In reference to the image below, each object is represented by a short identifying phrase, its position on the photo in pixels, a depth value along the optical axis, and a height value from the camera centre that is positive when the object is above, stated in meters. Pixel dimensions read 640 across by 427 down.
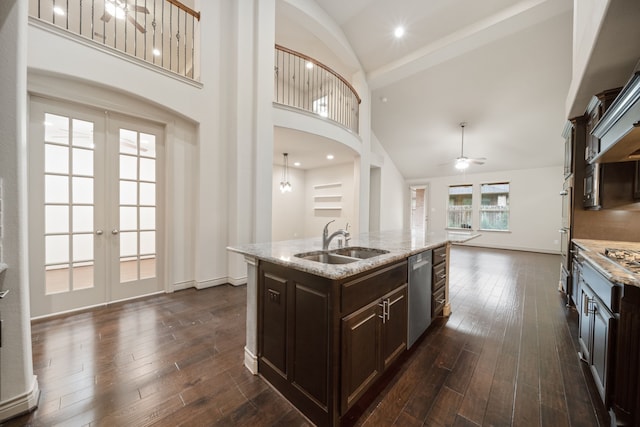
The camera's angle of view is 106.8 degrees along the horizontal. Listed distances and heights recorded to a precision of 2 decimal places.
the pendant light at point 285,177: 6.70 +1.04
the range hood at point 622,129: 1.40 +0.60
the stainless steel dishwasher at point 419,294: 2.02 -0.75
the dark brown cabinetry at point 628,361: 1.23 -0.78
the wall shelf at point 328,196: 7.29 +0.46
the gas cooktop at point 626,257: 1.43 -0.31
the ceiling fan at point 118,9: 3.03 +2.72
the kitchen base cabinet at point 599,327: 1.37 -0.74
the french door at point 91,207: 2.61 +0.01
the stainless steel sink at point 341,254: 1.90 -0.38
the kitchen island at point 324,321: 1.32 -0.71
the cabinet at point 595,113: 2.21 +1.04
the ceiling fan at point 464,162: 5.29 +1.14
